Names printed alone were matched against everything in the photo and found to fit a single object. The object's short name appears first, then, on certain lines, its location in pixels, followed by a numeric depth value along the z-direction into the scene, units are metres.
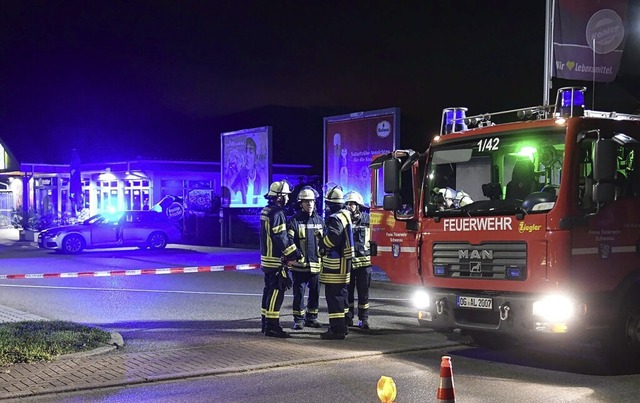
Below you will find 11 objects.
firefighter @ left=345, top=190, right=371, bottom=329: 10.32
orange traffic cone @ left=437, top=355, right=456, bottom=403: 4.42
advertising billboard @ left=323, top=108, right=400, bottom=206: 20.64
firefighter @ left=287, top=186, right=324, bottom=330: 9.90
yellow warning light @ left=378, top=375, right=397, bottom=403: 4.19
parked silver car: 25.08
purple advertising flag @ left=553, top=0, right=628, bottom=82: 13.04
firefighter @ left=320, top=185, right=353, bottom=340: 9.45
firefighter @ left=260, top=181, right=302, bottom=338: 9.59
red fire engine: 7.23
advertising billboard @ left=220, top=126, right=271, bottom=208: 27.58
